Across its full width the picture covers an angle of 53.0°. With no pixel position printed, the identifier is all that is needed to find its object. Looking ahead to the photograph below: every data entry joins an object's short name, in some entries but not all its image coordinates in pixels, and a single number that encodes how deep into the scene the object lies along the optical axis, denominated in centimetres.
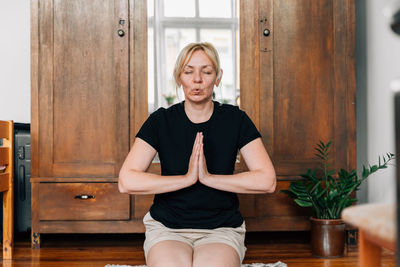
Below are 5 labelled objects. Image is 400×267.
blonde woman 143
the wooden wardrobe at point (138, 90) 231
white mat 190
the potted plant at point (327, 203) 206
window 236
